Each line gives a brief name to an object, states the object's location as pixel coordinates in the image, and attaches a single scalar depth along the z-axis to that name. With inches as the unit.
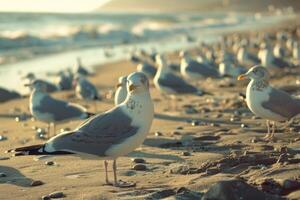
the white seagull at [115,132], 234.7
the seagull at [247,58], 798.8
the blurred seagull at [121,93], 405.1
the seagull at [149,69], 696.9
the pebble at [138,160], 279.9
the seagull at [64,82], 672.4
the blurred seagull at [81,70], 782.1
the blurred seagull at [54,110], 388.5
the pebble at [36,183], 242.1
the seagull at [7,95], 593.0
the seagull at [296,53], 876.7
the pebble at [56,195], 220.7
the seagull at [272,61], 701.9
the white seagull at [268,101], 319.0
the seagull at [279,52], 860.5
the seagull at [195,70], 604.1
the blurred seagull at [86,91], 514.8
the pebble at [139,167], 263.7
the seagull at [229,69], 658.8
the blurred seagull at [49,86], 651.6
